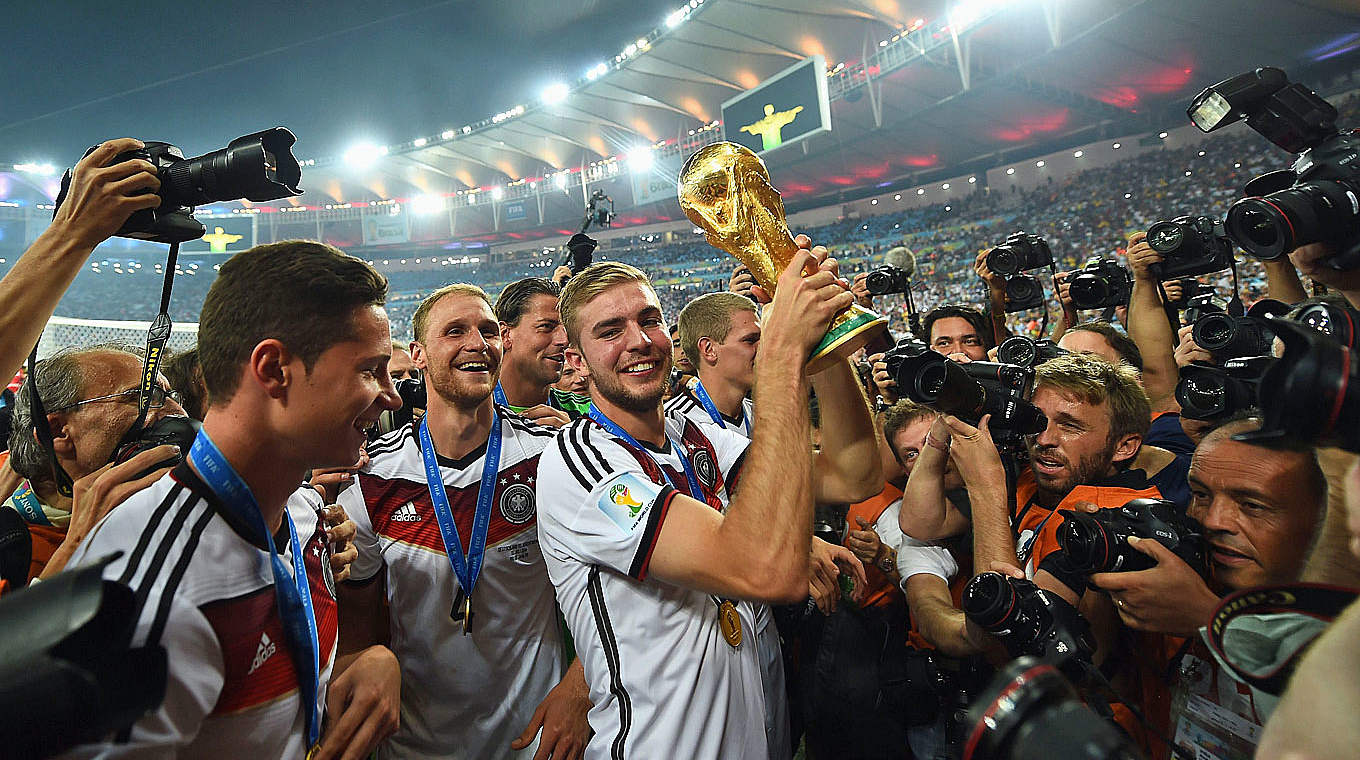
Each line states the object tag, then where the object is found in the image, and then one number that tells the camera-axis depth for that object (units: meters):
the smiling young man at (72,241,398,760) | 1.03
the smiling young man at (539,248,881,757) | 1.39
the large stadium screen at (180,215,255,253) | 31.05
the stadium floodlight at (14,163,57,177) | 29.37
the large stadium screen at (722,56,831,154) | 18.91
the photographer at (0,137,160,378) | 1.35
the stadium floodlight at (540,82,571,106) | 24.85
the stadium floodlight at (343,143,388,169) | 30.44
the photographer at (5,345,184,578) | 1.86
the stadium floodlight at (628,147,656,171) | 26.62
